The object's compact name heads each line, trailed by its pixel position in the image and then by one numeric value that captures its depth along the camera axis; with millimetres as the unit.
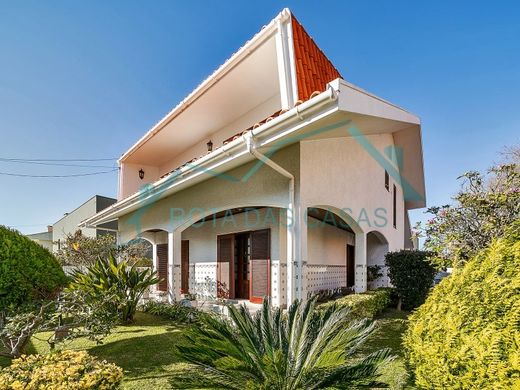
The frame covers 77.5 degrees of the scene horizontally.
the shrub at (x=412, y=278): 10906
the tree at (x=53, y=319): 5896
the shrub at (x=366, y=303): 8289
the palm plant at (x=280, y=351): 3543
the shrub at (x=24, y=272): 6352
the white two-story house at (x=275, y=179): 7926
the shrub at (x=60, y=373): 3775
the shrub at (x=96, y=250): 16359
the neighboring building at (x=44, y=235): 38562
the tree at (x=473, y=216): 6012
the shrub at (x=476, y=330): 2619
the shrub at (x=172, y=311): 10078
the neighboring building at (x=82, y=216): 29188
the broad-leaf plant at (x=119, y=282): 10281
